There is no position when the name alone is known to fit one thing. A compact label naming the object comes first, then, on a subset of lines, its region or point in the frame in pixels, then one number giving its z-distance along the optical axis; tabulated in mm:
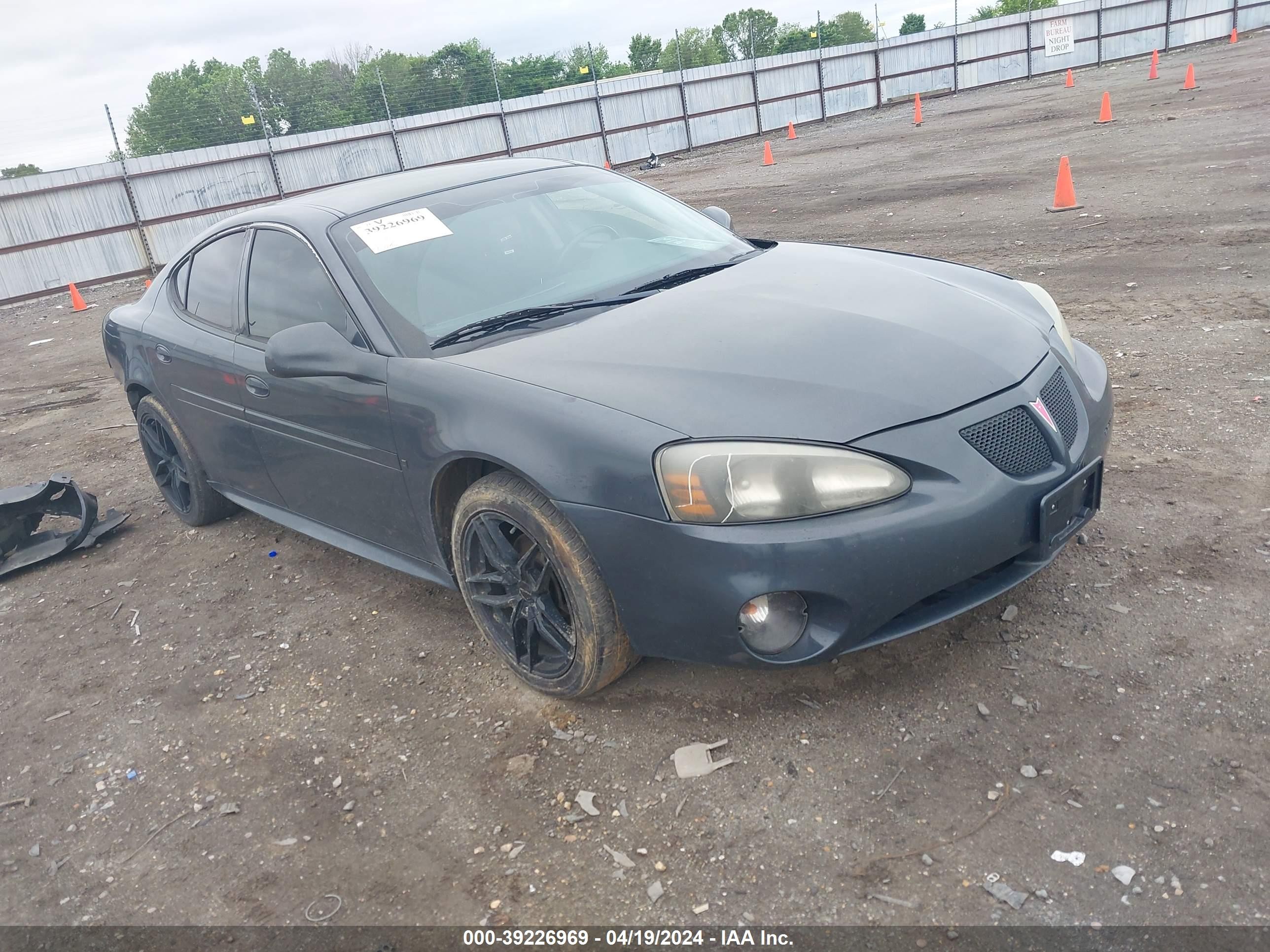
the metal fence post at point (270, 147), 22891
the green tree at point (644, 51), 87062
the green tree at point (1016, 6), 76500
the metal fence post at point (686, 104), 29281
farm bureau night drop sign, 34875
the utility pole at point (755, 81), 30547
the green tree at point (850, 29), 67188
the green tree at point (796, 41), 55812
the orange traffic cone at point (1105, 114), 17172
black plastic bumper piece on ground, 5199
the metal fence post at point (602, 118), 27922
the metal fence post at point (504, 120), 26547
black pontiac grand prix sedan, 2570
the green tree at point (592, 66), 28703
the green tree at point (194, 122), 23953
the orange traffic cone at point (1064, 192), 10102
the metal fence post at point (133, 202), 20547
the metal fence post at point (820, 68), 32069
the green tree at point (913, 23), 88312
